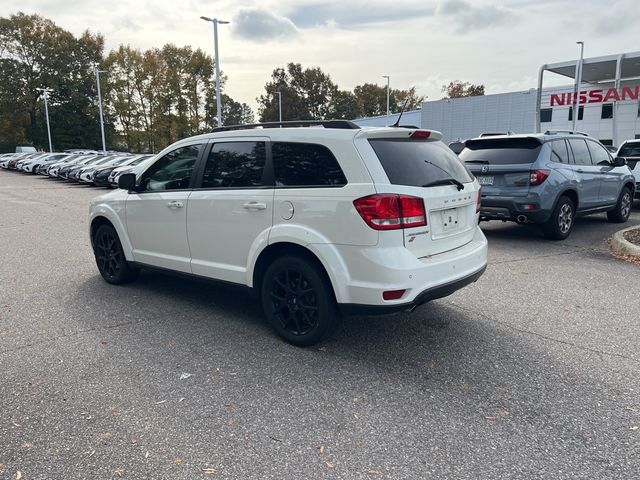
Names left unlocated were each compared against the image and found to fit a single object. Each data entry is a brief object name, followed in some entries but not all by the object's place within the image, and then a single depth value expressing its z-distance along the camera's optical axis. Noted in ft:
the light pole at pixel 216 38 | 94.12
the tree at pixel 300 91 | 261.03
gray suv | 26.18
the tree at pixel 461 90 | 249.75
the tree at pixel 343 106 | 277.64
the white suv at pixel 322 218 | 11.80
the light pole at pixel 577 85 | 83.65
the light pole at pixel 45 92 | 199.64
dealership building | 94.07
